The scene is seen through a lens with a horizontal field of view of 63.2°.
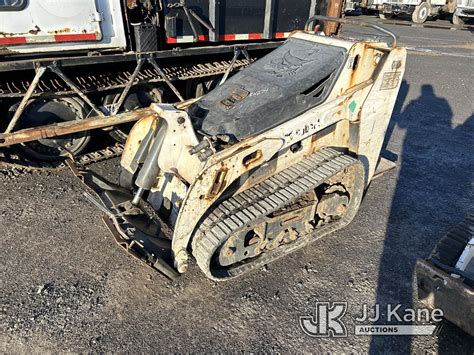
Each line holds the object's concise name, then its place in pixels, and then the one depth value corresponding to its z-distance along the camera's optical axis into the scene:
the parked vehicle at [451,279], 2.67
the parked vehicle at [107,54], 4.59
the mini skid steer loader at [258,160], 3.09
